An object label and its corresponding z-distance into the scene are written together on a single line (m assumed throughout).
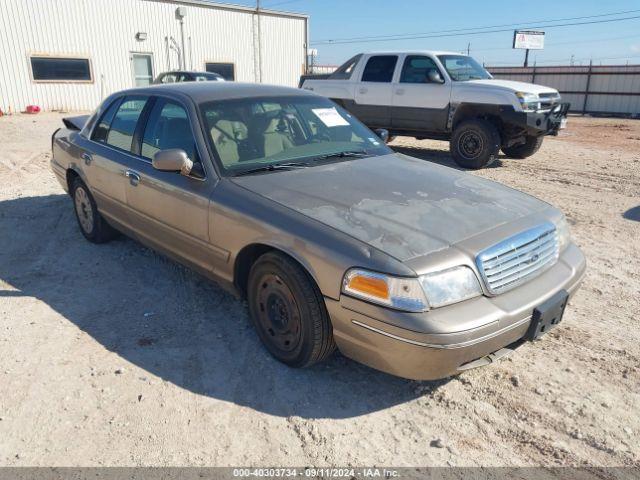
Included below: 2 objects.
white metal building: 17.16
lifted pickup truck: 8.67
